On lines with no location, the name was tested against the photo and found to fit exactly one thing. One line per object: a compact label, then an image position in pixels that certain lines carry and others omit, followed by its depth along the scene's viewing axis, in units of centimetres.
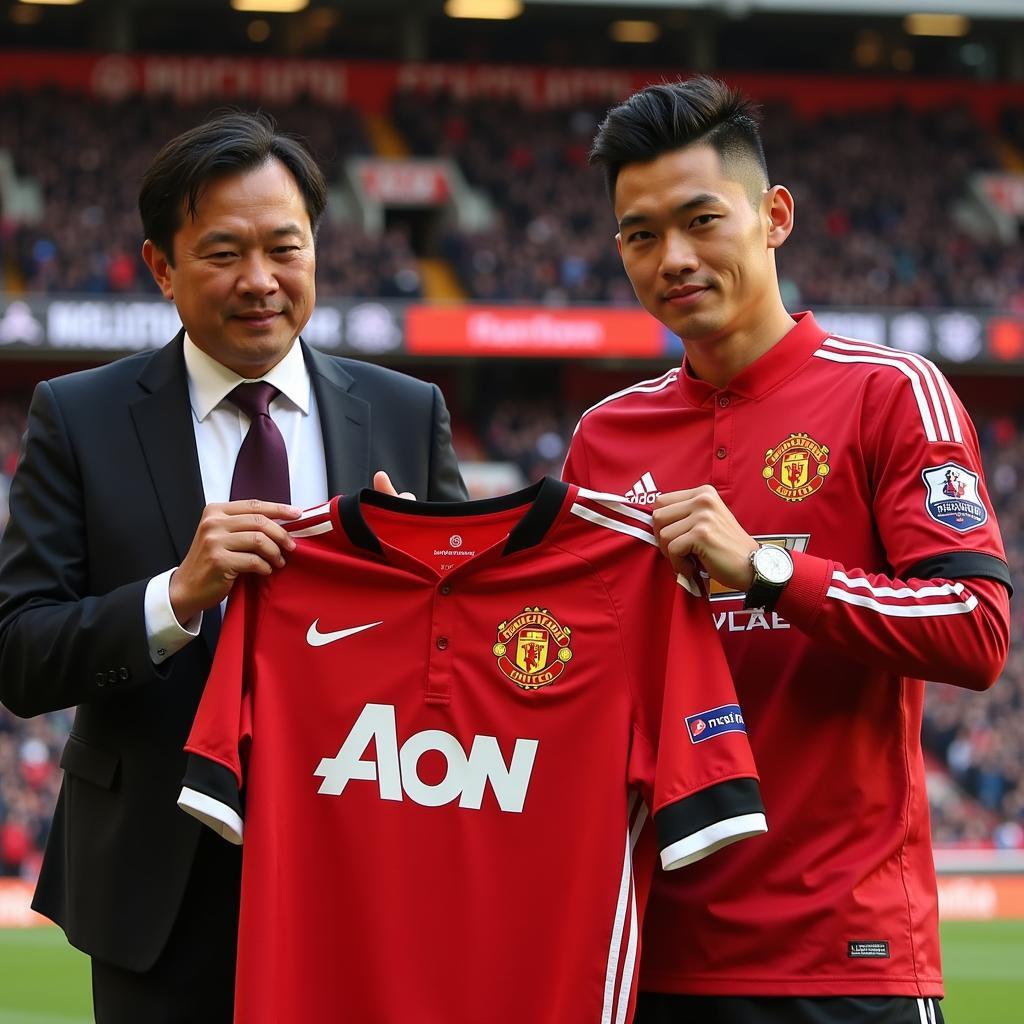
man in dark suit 307
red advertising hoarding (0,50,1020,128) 2472
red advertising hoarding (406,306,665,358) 2139
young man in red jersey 286
